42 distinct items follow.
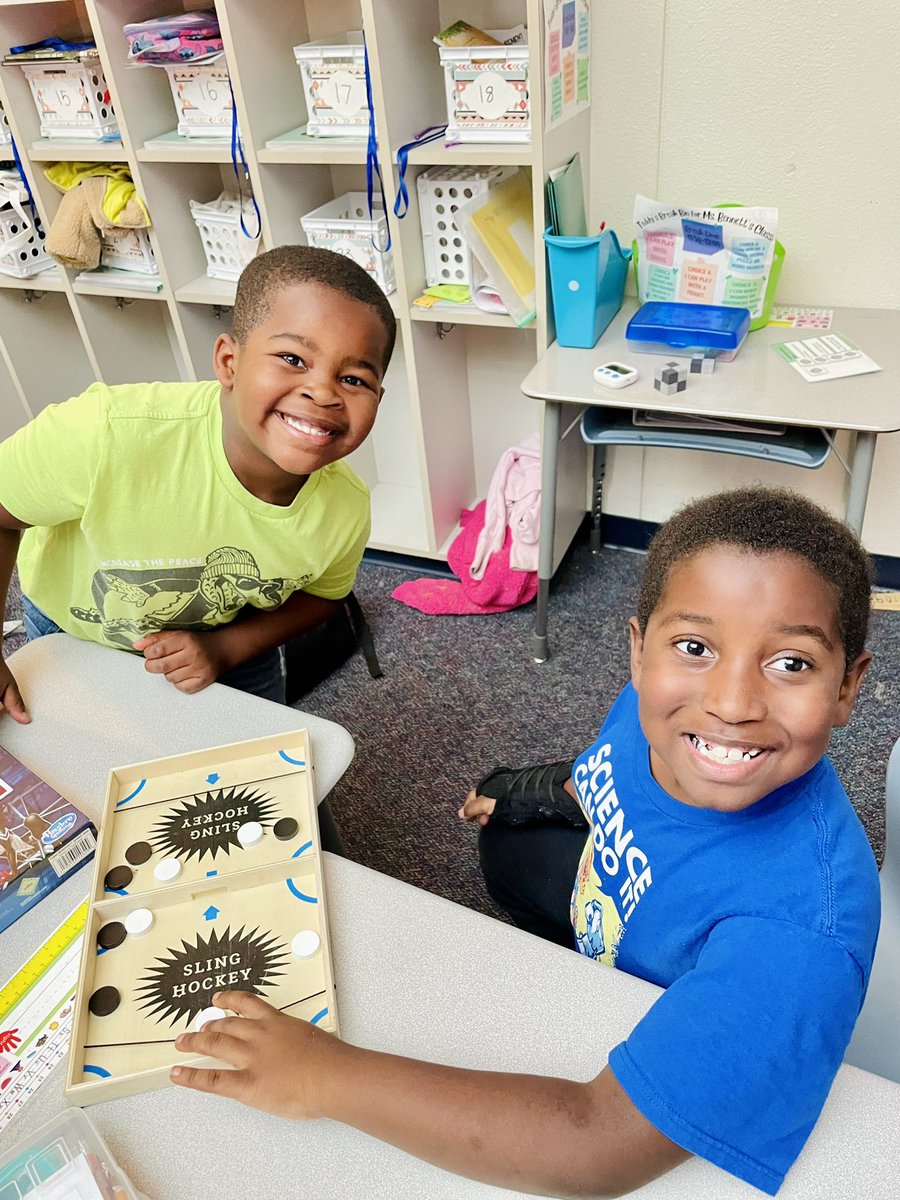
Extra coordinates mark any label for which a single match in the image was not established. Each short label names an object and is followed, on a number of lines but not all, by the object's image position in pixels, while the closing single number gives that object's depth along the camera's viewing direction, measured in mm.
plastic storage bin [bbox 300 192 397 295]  1991
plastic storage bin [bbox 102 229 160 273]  2307
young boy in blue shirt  572
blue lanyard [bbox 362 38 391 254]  1770
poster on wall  1627
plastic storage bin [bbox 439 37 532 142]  1682
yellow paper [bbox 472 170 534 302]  1870
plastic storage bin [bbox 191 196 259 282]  2166
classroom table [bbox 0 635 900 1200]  606
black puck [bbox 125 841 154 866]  825
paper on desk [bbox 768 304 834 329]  1886
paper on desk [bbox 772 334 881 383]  1666
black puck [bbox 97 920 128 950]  758
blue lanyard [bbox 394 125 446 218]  1826
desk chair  848
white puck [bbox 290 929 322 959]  741
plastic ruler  740
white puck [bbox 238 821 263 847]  831
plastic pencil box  1747
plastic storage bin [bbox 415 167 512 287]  1908
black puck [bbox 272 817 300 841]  841
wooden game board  691
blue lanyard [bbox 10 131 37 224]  2267
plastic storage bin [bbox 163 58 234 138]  1955
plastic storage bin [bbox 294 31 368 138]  1812
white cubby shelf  1829
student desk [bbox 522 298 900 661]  1554
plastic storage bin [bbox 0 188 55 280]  2389
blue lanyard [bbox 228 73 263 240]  1938
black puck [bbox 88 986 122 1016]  708
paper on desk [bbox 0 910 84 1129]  684
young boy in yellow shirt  1072
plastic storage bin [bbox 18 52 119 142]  2082
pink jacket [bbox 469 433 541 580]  2205
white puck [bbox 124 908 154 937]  761
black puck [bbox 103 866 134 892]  800
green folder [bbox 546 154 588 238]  1781
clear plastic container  594
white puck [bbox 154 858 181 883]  794
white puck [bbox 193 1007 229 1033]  689
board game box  807
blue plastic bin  1764
